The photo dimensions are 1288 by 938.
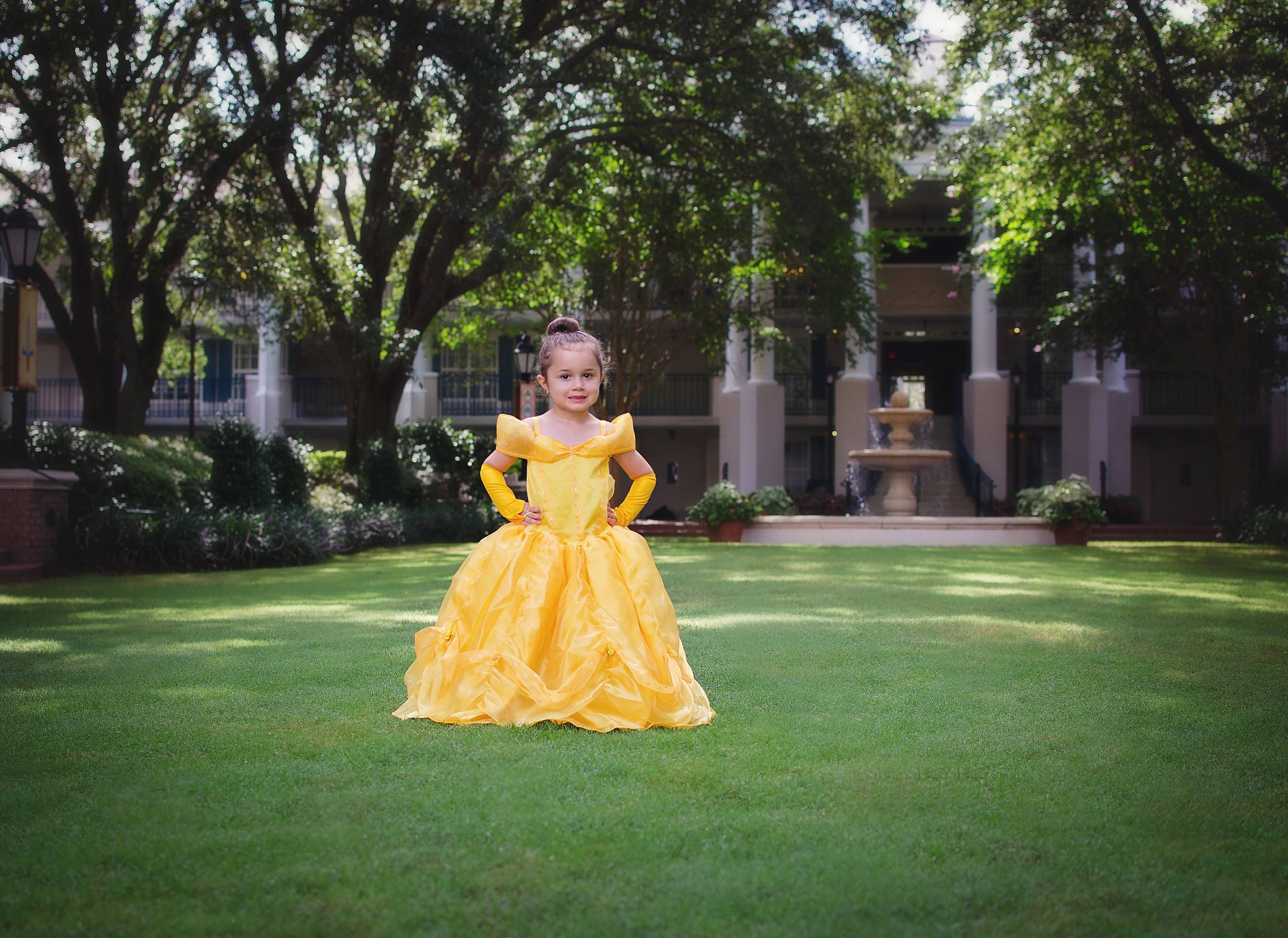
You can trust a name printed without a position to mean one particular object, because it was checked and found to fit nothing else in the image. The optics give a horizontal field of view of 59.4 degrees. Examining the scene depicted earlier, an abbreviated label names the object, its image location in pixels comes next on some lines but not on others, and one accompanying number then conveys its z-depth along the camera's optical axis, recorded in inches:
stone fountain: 862.5
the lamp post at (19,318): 481.1
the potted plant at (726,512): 794.8
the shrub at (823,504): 1059.3
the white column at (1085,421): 1130.0
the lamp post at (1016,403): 997.8
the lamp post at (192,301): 732.0
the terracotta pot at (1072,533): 762.8
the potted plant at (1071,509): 753.0
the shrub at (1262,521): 798.5
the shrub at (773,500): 844.0
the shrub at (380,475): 831.7
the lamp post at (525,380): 695.7
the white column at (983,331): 1111.0
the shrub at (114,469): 557.0
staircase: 1063.0
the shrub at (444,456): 930.1
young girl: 179.8
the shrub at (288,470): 724.7
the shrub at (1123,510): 1026.7
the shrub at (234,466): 649.6
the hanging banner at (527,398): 693.9
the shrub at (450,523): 807.2
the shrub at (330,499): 775.1
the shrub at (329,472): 874.1
